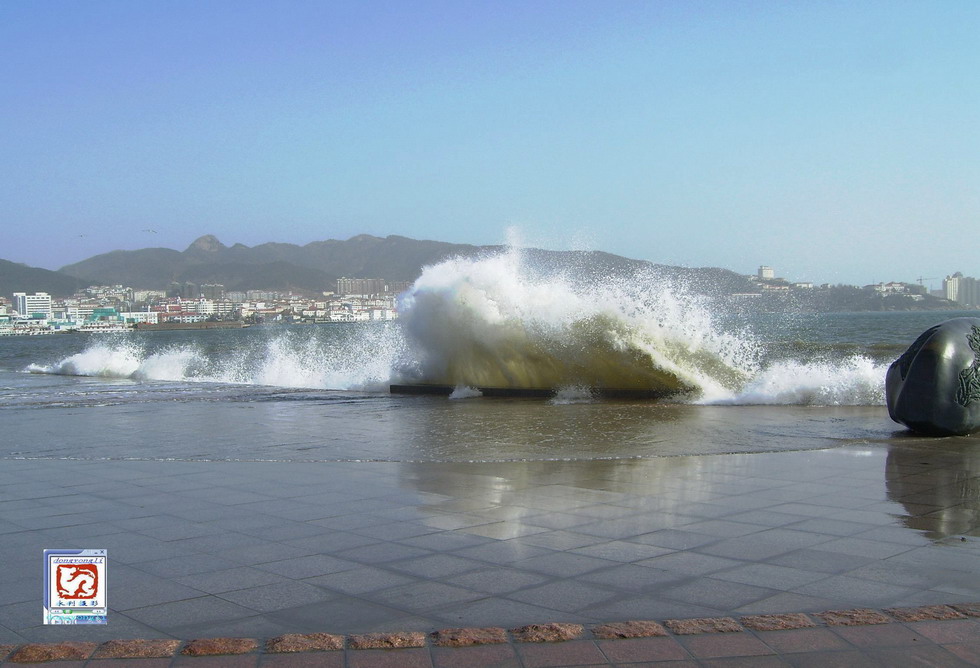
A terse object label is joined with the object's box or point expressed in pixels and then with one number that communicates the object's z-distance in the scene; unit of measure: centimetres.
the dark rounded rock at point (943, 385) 936
